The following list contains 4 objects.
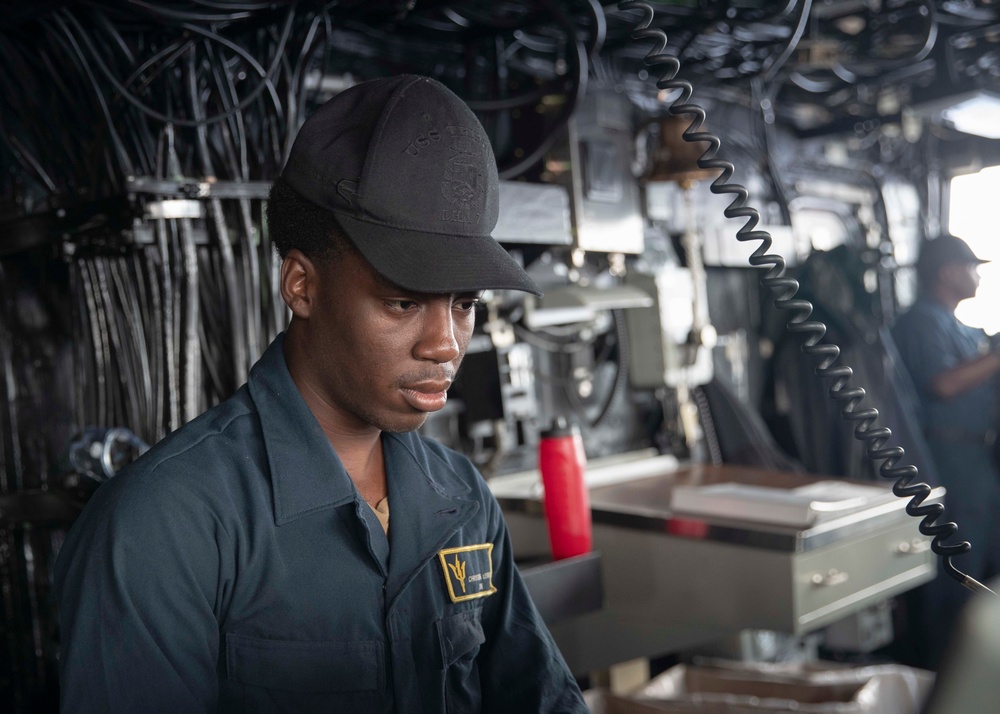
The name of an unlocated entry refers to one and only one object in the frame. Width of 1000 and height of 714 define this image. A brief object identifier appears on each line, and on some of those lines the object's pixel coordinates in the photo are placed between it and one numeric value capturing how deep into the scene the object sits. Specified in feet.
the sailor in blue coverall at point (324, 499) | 3.65
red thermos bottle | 7.67
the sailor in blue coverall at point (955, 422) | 12.75
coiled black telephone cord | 4.78
